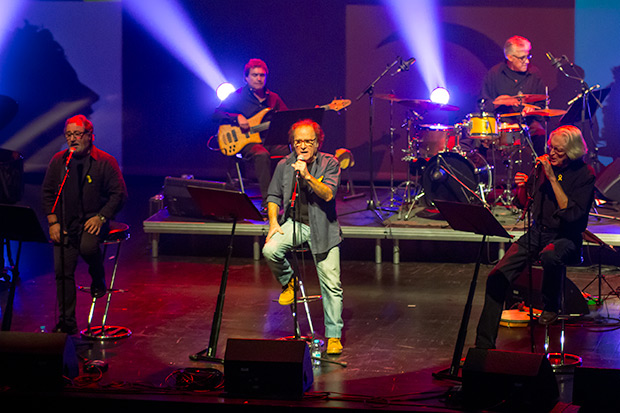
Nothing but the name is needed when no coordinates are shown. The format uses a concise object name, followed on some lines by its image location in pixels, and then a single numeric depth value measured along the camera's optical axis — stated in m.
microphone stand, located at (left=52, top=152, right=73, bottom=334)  11.07
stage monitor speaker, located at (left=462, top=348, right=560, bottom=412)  8.16
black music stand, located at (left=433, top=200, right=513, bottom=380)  9.70
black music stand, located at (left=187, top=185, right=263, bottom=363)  10.48
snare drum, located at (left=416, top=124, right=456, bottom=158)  17.89
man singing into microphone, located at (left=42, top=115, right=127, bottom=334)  11.93
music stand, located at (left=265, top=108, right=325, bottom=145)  16.01
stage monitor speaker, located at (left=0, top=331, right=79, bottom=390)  8.68
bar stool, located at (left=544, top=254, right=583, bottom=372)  10.43
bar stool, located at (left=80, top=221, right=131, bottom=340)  11.75
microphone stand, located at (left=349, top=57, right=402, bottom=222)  17.47
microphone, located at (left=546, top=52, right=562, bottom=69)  18.58
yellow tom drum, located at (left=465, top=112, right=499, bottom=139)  17.58
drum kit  17.24
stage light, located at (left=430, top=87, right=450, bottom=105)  20.13
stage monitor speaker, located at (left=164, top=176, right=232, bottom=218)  17.27
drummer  18.13
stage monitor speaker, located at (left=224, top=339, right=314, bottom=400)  8.72
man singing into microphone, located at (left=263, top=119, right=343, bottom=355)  11.06
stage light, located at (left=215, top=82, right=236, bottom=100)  22.53
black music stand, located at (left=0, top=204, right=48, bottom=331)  10.41
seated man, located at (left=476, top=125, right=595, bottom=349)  10.63
